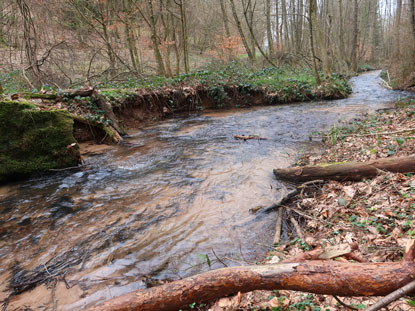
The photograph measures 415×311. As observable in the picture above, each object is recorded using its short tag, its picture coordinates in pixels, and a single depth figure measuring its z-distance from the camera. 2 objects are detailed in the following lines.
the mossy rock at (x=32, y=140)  5.93
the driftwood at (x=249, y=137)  8.23
